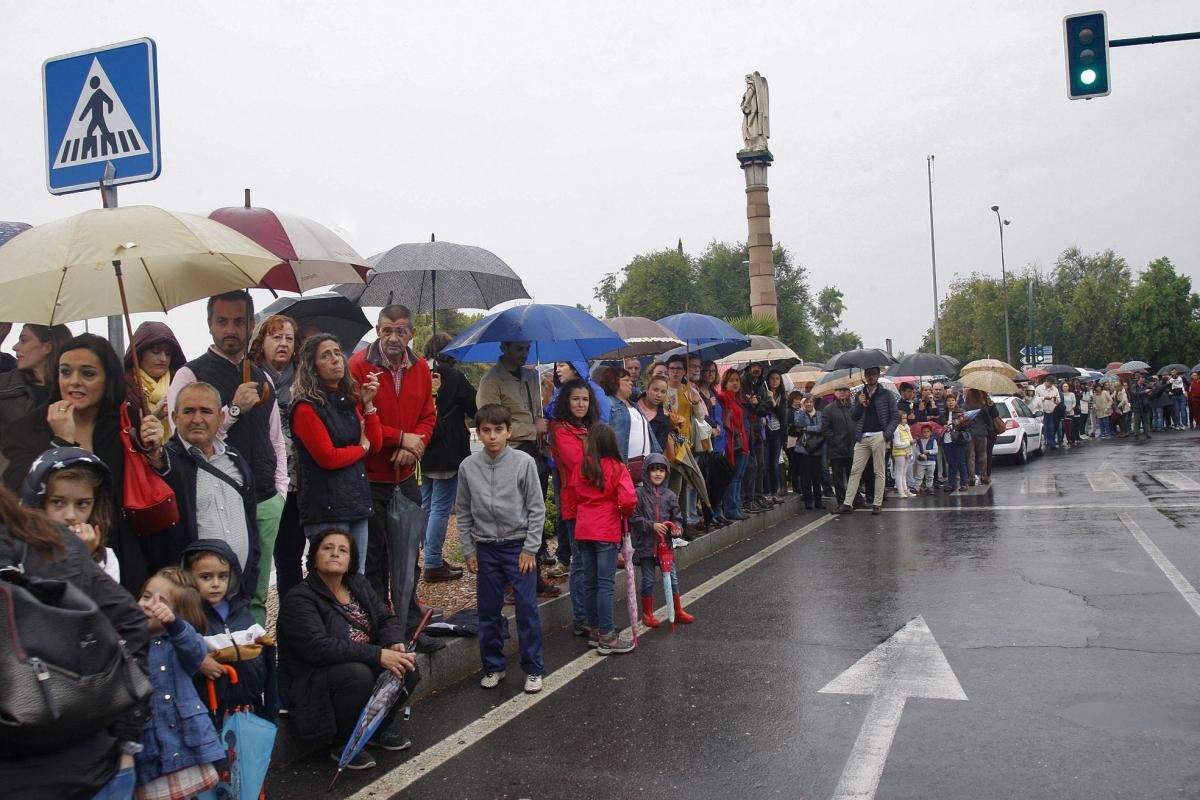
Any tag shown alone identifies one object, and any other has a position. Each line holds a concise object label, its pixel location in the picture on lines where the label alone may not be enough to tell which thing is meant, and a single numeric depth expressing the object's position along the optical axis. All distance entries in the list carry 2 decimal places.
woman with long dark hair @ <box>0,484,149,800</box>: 2.75
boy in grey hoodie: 6.27
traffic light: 12.27
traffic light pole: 12.56
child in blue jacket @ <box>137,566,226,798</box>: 3.73
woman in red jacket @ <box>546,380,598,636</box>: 7.39
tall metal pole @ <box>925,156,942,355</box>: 59.06
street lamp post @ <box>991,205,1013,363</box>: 65.12
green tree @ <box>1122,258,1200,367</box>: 71.94
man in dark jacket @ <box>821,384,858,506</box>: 14.94
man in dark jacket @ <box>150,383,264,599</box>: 4.70
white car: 23.27
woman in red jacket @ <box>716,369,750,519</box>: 12.55
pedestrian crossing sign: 5.05
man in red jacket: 6.36
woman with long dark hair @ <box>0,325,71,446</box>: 4.75
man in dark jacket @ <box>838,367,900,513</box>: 14.72
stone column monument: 31.02
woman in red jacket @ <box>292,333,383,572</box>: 5.62
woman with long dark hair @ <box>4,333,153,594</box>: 4.34
